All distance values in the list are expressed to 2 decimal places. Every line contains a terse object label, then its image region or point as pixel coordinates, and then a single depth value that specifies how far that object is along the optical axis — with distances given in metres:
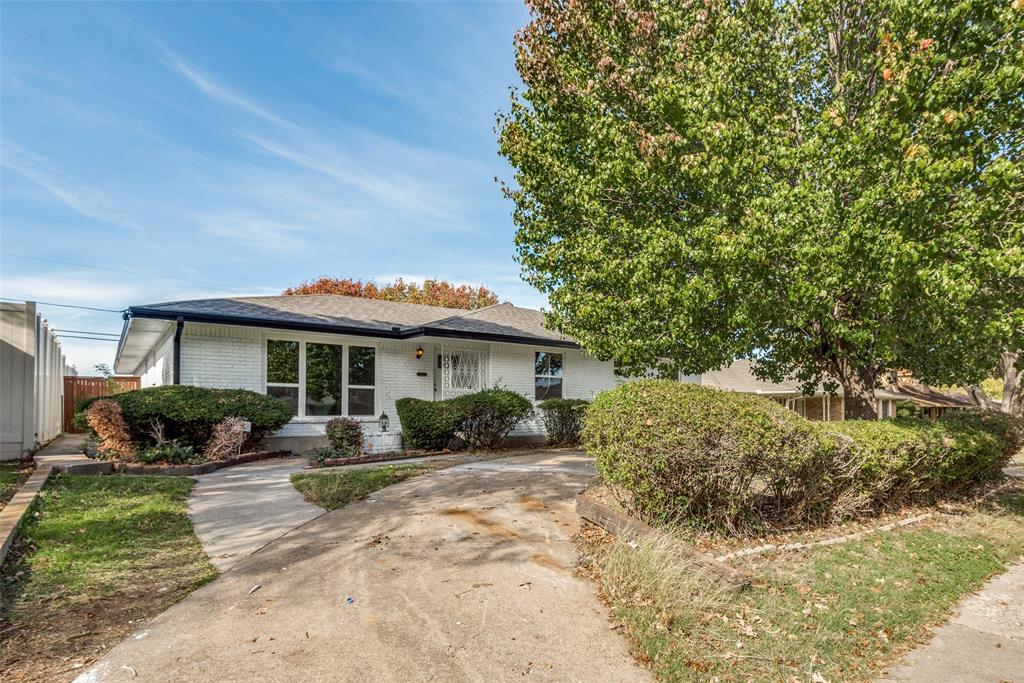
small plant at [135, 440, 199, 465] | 9.80
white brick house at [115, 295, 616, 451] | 12.05
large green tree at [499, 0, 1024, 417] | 6.07
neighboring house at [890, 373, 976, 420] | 31.31
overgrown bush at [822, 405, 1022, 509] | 6.57
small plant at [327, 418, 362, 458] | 11.28
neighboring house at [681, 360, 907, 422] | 29.42
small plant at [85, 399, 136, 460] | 9.88
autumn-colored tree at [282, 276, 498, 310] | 36.56
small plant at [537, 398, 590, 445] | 15.04
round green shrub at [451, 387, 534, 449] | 13.01
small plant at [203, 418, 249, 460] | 10.36
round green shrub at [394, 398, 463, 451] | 12.51
